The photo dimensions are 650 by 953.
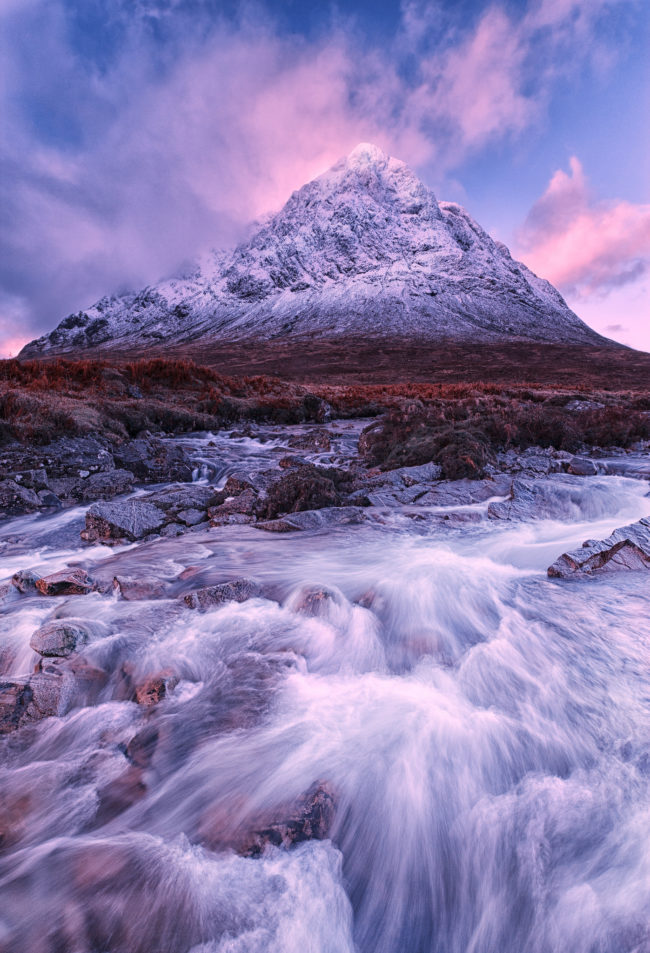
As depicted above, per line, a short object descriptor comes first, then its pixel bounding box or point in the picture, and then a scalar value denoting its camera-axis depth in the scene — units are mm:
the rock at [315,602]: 4070
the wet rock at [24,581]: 4309
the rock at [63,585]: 4260
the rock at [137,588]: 4191
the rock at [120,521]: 5898
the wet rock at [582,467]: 8617
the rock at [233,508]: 6445
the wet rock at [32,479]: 7371
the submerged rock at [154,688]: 3025
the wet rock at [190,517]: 6423
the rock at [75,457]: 8055
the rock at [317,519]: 6086
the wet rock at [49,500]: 7164
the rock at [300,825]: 2154
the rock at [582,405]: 15431
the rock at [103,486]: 7629
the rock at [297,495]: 6645
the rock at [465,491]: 7109
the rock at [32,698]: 2752
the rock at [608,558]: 4695
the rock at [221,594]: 4078
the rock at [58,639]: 3229
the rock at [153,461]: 8977
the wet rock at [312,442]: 12352
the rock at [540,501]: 6688
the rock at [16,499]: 6906
